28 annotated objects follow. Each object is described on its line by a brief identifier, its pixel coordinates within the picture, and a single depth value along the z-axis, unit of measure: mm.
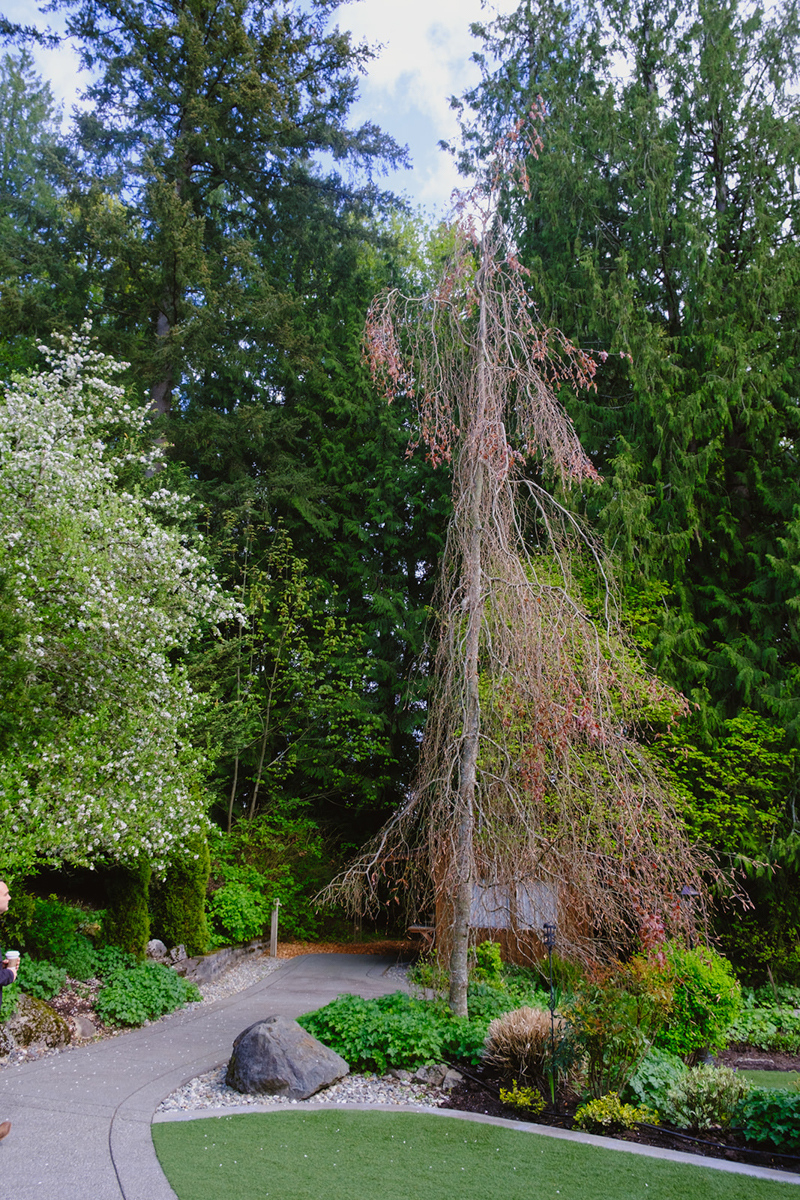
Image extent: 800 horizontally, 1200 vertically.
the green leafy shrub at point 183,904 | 8828
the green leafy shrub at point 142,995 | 6750
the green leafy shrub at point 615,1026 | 4574
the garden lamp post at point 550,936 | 4933
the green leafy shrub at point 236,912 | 10203
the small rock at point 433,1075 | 5070
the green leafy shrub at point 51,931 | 6965
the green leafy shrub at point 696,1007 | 5867
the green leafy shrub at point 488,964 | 6652
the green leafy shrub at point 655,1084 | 4551
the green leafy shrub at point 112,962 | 7320
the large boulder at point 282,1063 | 4898
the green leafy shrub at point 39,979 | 6398
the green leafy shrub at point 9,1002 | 5758
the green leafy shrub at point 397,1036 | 5242
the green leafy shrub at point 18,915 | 6398
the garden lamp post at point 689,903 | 5410
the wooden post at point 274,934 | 11023
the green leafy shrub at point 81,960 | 7086
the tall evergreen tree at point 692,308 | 9523
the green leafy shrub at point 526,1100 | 4559
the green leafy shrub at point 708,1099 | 4375
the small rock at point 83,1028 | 6184
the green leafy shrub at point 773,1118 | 4094
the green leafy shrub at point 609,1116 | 4328
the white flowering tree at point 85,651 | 5863
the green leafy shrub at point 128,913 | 7691
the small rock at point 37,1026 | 5758
